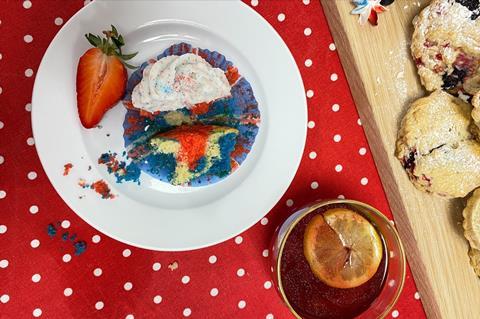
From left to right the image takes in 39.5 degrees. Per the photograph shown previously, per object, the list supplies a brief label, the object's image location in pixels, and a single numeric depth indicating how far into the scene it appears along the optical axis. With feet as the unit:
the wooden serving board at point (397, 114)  1.54
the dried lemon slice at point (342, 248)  1.44
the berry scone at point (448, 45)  1.48
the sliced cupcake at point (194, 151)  1.49
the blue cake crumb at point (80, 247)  1.52
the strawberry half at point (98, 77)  1.43
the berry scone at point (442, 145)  1.49
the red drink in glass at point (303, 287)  1.46
